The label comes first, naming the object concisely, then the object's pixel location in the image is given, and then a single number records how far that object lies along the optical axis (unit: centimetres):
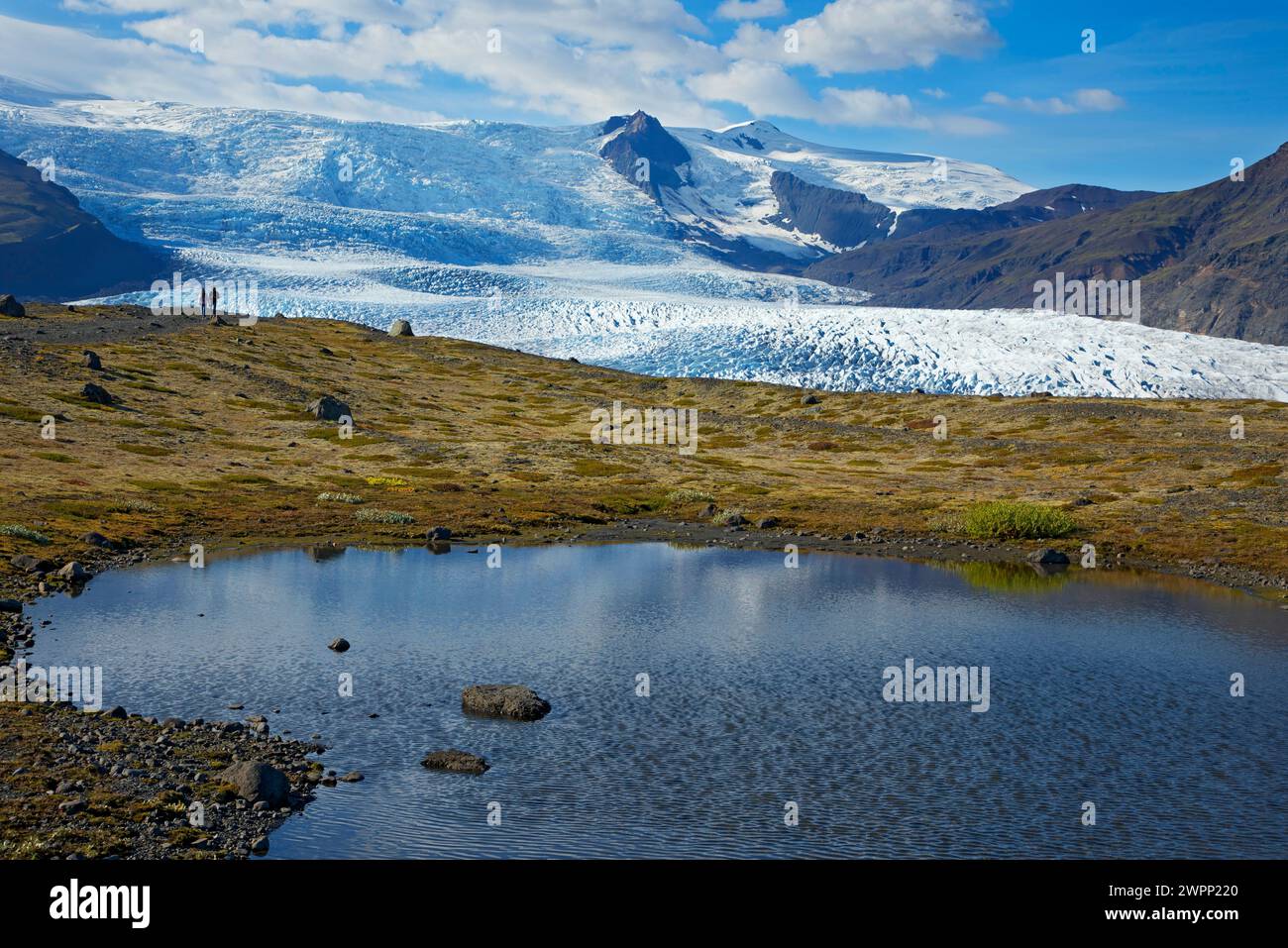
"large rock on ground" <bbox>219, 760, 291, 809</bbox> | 2314
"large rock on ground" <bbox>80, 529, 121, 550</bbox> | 5078
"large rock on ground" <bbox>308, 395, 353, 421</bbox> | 10119
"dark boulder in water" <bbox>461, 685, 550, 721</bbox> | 3020
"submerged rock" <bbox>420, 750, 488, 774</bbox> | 2612
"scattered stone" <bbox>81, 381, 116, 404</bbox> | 8738
